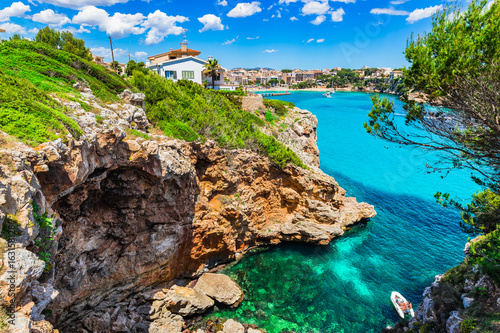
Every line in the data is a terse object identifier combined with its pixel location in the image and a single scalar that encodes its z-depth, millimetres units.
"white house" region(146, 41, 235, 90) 39125
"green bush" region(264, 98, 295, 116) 37997
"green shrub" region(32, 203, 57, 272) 6961
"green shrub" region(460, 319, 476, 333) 8589
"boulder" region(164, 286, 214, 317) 14797
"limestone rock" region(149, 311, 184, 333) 13602
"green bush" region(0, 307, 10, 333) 4554
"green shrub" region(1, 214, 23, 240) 5801
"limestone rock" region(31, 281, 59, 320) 5789
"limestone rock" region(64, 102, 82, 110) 11102
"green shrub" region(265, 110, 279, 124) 34156
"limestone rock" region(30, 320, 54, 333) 5255
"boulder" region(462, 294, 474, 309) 9930
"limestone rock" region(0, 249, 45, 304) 5007
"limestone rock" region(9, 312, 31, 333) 4638
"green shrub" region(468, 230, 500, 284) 9719
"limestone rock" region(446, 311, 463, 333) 9225
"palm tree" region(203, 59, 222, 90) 38622
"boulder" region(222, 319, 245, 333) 13695
